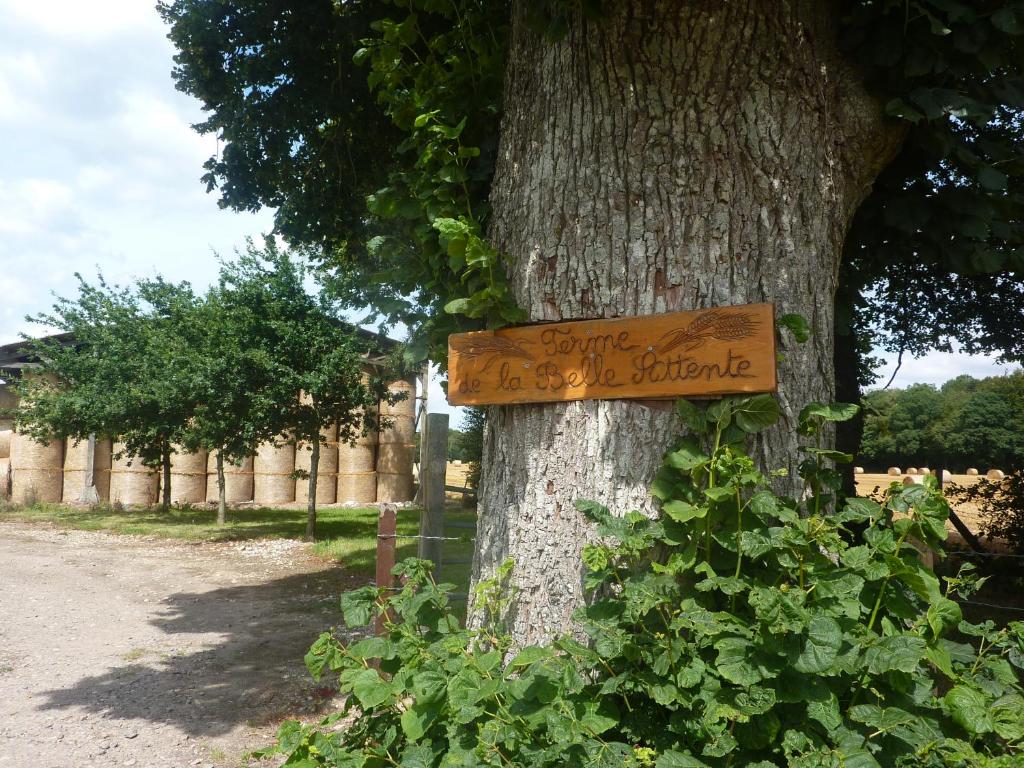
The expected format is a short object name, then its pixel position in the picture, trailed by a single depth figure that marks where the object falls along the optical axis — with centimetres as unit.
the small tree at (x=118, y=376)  1538
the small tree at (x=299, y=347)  1376
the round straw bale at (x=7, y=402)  2273
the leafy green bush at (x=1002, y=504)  880
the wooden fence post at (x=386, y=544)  471
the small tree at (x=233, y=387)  1349
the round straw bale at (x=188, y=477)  2159
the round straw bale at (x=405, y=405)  2056
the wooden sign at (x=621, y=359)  240
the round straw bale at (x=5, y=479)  2136
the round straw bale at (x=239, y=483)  2152
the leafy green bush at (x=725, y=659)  193
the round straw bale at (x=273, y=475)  2161
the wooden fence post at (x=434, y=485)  529
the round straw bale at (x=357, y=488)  2167
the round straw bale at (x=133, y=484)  2117
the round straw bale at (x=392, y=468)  2195
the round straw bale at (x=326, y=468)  2166
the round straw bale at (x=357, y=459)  2161
